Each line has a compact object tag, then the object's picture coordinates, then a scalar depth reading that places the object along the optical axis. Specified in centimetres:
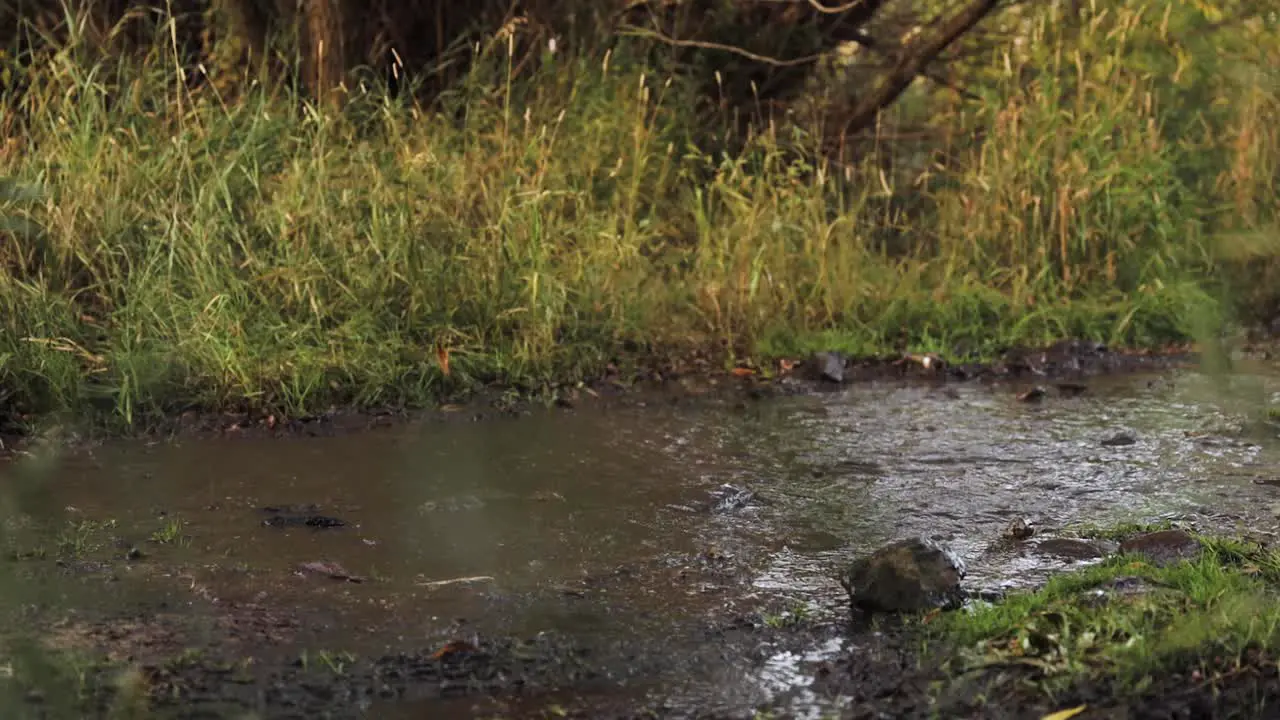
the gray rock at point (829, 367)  647
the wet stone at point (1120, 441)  531
